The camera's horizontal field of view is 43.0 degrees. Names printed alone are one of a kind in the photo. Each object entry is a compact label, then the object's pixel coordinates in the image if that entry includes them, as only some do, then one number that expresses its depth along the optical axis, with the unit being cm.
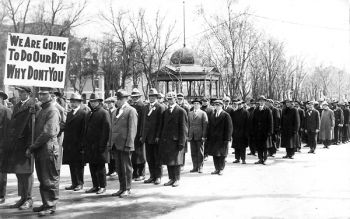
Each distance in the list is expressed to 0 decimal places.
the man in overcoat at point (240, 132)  1439
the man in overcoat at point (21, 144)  775
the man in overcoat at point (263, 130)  1393
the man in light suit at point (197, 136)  1236
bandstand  3353
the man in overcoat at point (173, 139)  1016
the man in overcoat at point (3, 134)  798
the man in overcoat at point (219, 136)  1189
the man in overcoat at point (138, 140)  1080
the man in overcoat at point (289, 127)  1566
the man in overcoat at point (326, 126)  2022
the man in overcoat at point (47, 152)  729
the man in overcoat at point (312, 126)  1744
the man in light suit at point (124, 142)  896
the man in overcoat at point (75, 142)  957
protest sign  755
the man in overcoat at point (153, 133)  1055
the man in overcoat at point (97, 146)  909
